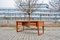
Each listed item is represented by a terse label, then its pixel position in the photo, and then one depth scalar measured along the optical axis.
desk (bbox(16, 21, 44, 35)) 4.35
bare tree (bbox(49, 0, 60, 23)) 8.46
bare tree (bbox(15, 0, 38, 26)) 7.07
